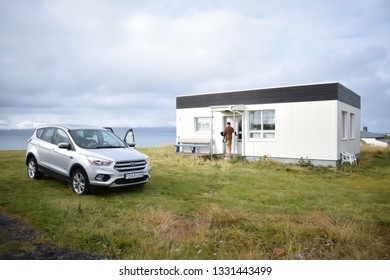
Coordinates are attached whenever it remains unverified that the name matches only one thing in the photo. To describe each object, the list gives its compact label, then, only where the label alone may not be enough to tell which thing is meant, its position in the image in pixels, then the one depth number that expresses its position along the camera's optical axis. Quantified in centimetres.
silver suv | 719
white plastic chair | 1418
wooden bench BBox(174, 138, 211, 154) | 1727
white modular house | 1360
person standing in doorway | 1560
